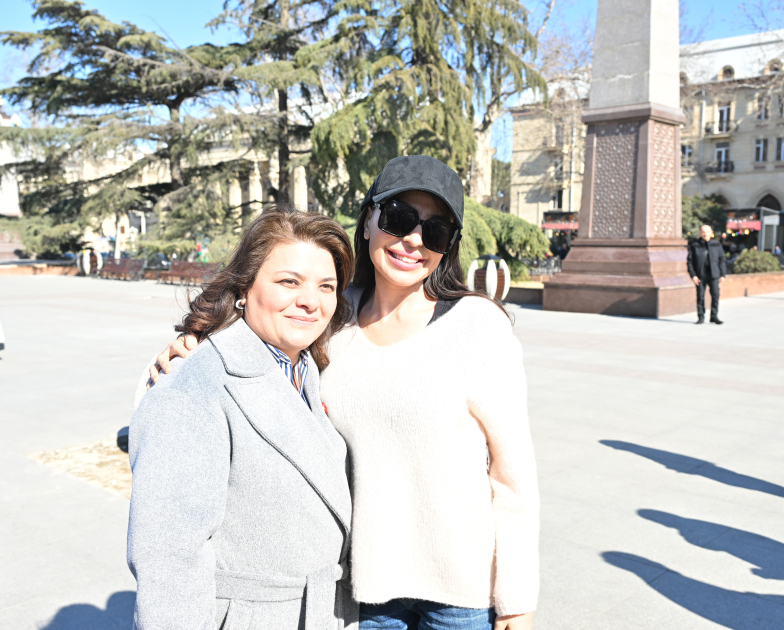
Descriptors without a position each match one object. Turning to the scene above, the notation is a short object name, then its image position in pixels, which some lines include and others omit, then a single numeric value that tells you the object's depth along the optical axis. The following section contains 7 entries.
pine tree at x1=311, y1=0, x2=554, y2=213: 18.19
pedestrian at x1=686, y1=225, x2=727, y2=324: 12.27
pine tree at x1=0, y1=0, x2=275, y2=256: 23.28
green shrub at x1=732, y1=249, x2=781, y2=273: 20.44
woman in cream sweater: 1.62
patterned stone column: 13.34
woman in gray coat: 1.32
